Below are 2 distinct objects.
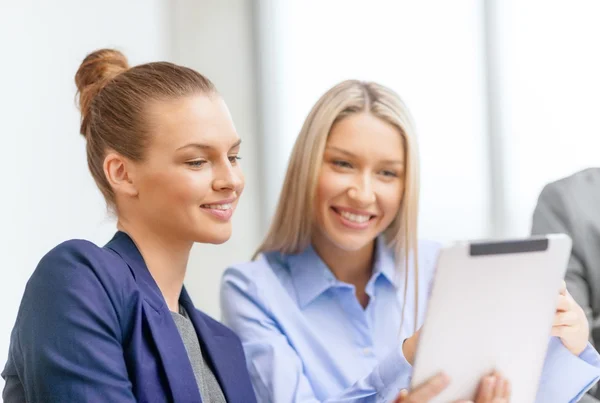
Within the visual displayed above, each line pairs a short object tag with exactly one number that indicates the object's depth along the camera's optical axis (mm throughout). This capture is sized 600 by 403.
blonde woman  1971
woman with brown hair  1634
